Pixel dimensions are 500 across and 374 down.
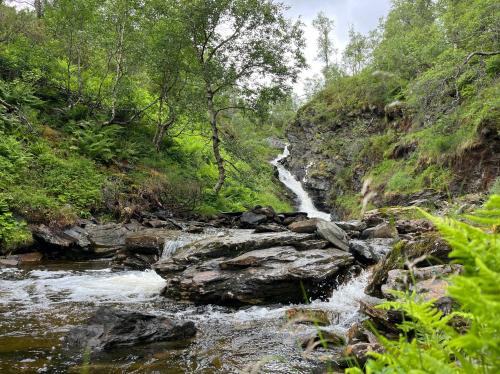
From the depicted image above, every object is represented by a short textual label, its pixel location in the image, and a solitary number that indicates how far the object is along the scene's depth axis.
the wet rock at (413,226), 10.92
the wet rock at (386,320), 5.26
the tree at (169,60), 19.23
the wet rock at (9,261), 10.34
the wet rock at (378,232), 11.90
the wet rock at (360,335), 5.18
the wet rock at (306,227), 11.67
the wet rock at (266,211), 16.89
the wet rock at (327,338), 5.69
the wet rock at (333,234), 10.18
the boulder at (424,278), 5.10
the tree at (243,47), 19.83
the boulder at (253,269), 8.48
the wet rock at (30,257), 10.96
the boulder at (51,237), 11.64
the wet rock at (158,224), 15.02
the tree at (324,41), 48.42
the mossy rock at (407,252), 7.18
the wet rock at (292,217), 16.16
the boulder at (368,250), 9.82
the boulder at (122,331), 5.60
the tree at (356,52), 40.44
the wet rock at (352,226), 13.18
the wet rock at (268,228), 13.81
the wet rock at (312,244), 9.91
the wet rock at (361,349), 4.02
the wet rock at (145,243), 12.32
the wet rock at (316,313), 6.91
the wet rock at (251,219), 16.44
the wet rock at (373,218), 14.01
